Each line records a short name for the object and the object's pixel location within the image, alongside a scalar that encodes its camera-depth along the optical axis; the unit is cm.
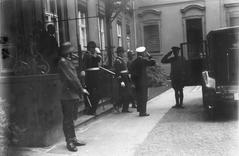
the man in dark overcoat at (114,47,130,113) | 1051
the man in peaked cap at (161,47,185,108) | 1083
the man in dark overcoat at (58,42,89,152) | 634
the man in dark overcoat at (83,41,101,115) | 955
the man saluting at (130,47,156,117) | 973
